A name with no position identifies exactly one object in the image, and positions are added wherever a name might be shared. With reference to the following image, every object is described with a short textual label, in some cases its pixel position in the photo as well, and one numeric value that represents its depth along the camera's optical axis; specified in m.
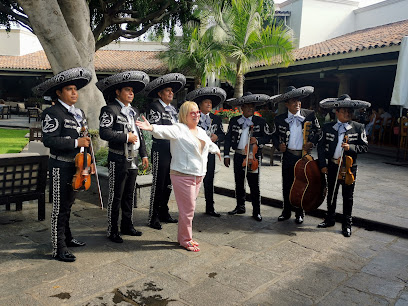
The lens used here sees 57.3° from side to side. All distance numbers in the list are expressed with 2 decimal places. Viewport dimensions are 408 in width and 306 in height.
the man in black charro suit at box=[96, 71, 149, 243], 4.24
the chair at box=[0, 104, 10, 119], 23.00
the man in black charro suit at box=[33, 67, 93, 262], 3.79
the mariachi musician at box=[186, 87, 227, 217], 5.43
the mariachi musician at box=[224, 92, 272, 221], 5.50
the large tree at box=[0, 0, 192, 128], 7.05
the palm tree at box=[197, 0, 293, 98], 13.03
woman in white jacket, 4.16
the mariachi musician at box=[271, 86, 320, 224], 5.23
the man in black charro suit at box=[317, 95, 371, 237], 4.83
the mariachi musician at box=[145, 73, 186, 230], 4.95
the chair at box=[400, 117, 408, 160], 10.58
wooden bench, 4.86
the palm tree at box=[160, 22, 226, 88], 14.59
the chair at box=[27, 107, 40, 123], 19.58
